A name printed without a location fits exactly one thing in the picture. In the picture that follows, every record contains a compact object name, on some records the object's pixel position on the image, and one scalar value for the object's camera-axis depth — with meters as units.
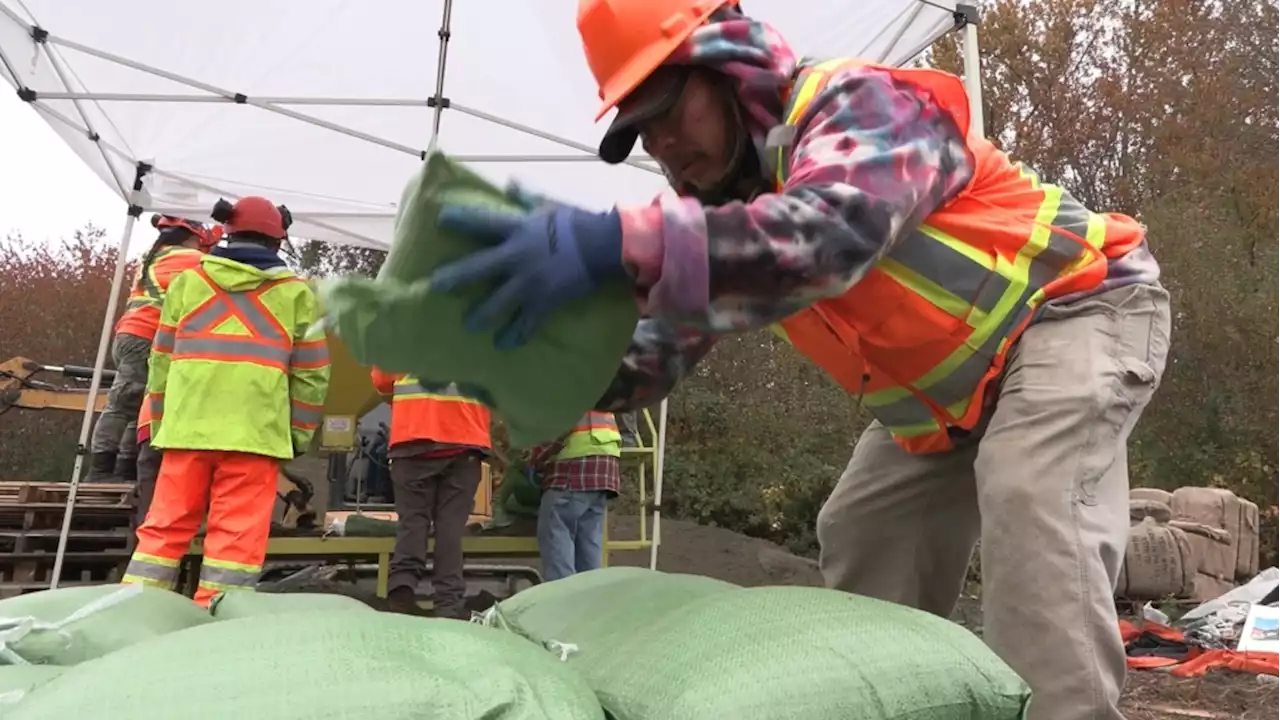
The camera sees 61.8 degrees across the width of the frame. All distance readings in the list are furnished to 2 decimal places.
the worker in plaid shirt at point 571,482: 4.61
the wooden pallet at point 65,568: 5.01
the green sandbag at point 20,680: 1.13
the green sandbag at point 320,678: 0.98
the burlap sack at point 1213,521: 6.93
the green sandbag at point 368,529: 4.79
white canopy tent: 5.02
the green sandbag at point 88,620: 1.51
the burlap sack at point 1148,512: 6.72
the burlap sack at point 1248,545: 7.34
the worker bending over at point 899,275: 1.15
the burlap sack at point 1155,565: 6.24
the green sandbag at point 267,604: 1.90
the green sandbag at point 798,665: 1.15
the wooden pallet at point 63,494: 5.30
